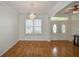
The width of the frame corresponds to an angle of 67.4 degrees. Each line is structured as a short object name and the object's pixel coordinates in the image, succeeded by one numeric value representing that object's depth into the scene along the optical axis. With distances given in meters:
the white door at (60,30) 5.05
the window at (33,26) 5.01
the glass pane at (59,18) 5.02
